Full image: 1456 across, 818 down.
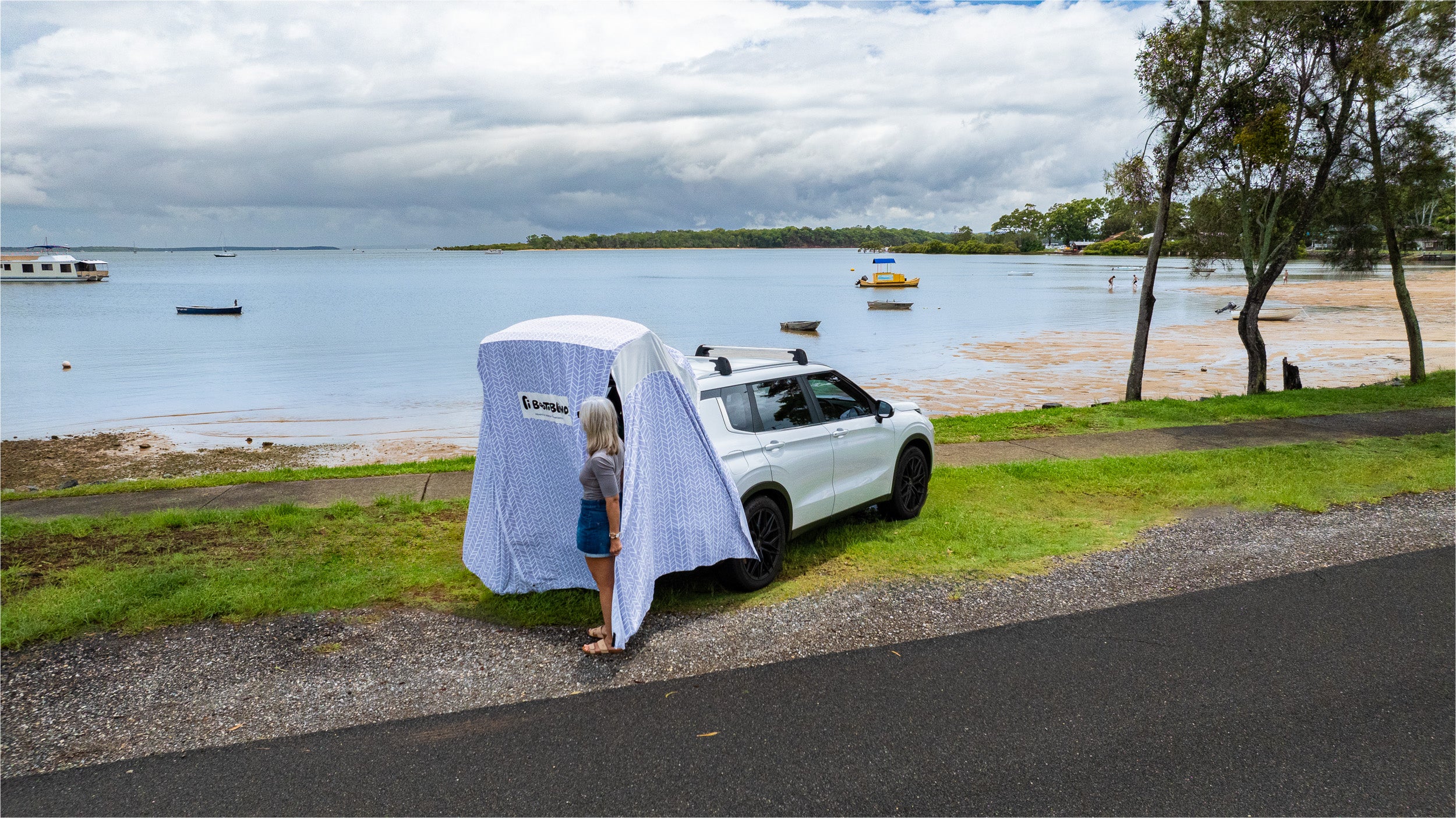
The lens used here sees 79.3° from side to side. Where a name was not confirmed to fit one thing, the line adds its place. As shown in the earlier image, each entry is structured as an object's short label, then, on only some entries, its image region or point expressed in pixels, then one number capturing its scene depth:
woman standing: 5.32
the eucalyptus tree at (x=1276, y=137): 15.12
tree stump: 18.75
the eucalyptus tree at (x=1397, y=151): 15.06
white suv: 6.68
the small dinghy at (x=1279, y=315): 44.62
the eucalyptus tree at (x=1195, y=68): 15.39
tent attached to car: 5.70
